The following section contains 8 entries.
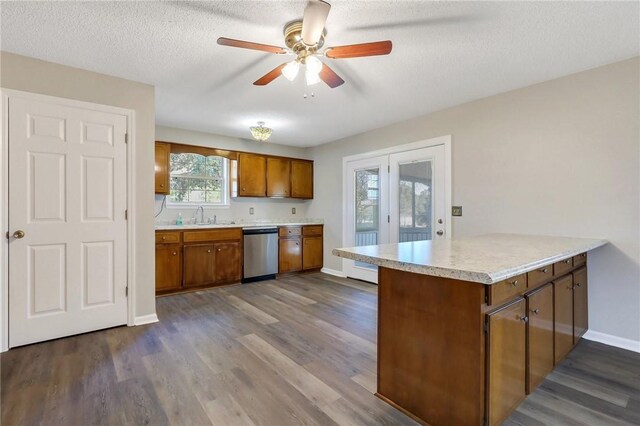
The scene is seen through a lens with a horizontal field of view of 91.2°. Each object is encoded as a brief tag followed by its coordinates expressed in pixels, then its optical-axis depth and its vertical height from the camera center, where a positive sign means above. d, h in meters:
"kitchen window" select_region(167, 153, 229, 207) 4.81 +0.52
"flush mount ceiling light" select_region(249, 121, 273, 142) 4.06 +1.04
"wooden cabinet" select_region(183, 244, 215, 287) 4.23 -0.73
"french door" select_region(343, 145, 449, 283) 3.88 +0.17
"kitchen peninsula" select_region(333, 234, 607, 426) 1.44 -0.60
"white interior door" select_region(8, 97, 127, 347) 2.51 -0.07
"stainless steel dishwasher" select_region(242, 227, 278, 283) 4.79 -0.65
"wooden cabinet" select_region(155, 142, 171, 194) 4.34 +0.61
